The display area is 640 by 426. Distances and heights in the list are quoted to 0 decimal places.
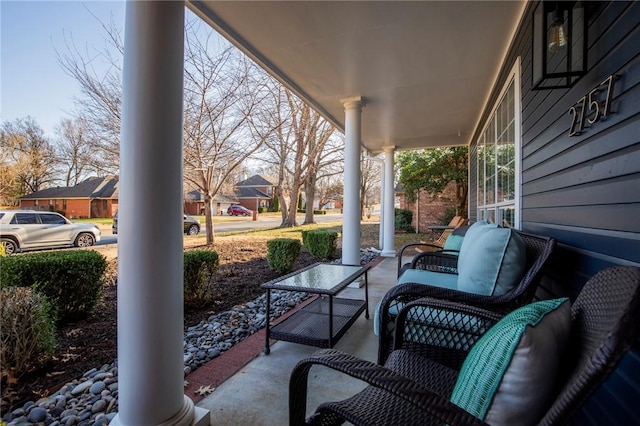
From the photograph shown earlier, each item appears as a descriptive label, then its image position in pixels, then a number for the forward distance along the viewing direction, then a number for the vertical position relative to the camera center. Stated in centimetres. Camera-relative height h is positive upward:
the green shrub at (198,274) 342 -69
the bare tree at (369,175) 2011 +256
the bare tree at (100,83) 618 +270
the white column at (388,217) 729 -12
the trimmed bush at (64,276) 271 -57
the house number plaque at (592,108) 122 +45
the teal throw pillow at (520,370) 75 -39
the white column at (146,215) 138 -1
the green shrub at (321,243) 677 -67
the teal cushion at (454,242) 387 -39
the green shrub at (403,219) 1362 -31
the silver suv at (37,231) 826 -50
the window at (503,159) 279 +61
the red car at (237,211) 3400 +13
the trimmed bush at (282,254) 517 -69
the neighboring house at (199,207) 2995 +50
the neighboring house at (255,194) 3866 +234
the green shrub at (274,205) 3806 +83
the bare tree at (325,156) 1299 +251
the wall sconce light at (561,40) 149 +88
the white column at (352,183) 436 +40
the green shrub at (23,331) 197 -77
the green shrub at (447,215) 1222 -12
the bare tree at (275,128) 866 +256
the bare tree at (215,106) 689 +251
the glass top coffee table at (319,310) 231 -92
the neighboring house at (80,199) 2356 +102
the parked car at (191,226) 1271 -57
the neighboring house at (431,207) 1254 +21
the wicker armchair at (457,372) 60 -47
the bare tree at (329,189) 2194 +176
